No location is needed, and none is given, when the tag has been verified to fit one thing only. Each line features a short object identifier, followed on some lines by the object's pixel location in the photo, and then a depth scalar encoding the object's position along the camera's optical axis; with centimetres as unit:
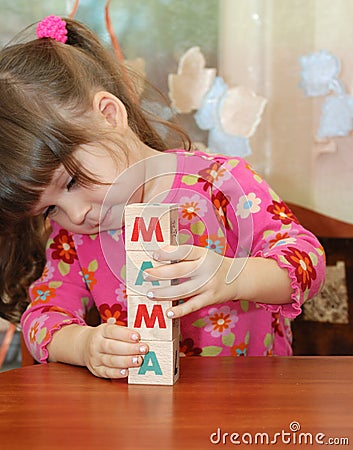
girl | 85
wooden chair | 144
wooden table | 60
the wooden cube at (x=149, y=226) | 74
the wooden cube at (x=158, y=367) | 75
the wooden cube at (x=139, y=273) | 75
